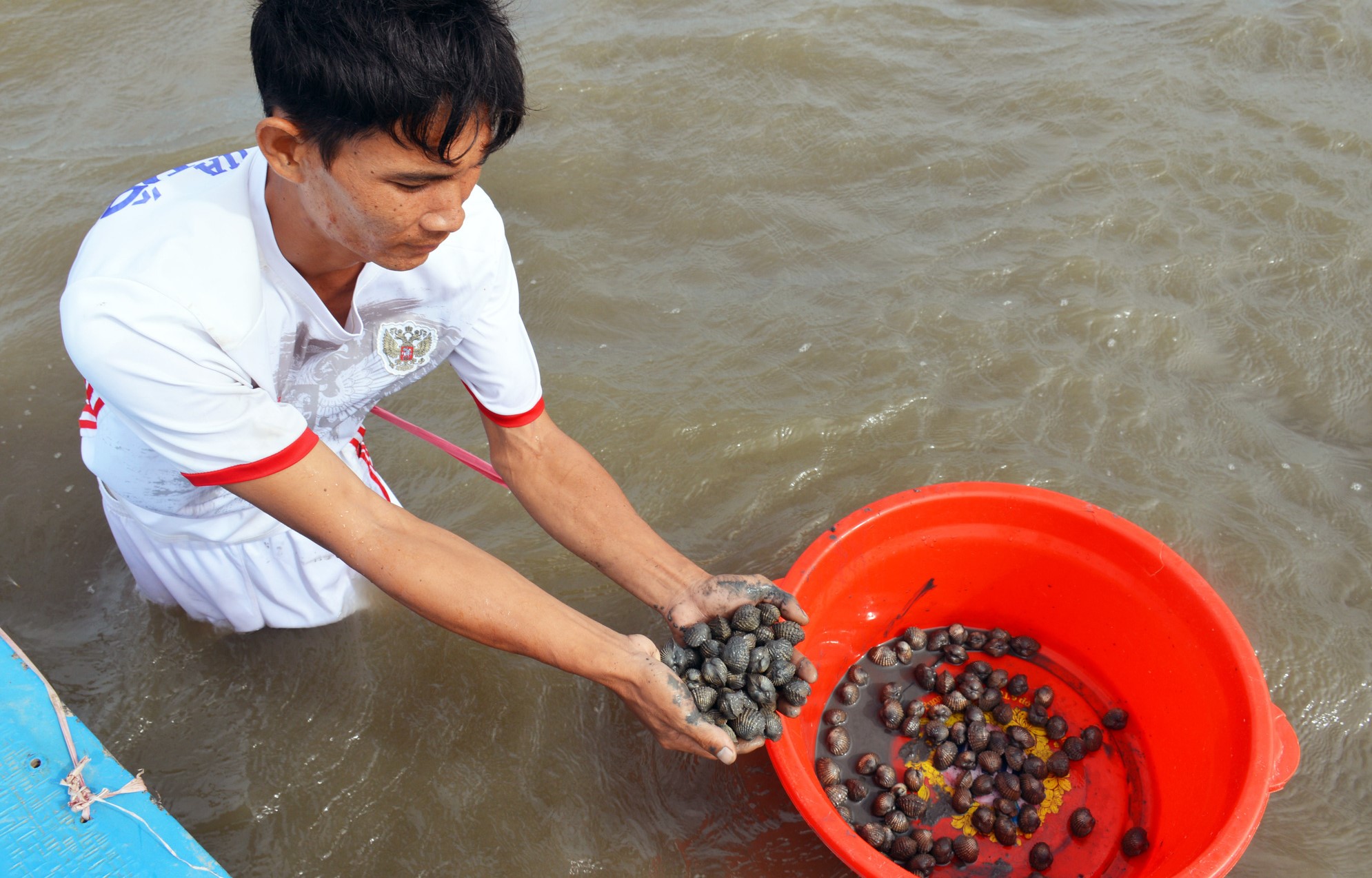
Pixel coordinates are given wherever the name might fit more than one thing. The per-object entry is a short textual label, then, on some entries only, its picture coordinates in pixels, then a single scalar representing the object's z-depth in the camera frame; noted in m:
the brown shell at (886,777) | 2.60
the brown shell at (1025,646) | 2.89
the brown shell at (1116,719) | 2.71
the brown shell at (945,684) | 2.78
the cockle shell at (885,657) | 2.87
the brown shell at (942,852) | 2.47
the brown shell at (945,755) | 2.65
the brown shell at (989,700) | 2.76
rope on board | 1.88
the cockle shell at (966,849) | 2.48
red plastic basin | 2.26
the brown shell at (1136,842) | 2.46
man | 1.57
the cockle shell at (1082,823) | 2.54
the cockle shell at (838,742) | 2.68
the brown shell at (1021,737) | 2.71
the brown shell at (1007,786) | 2.60
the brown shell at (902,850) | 2.43
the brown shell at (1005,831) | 2.53
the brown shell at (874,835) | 2.44
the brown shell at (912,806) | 2.56
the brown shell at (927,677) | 2.81
